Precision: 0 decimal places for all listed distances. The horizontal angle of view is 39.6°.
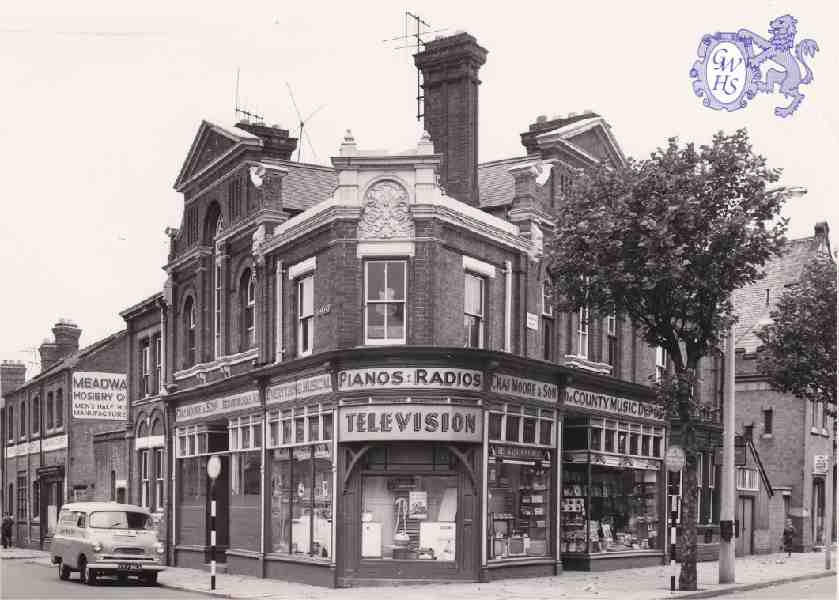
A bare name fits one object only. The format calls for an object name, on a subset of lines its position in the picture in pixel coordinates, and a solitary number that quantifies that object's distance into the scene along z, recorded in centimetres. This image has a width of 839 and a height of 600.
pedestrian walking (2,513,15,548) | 4643
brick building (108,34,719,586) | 2514
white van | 2786
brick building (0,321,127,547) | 3716
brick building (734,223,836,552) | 4481
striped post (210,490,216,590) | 2568
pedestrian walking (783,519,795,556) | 3973
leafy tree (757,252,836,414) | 2944
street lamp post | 2614
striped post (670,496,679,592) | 2408
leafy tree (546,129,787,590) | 2380
